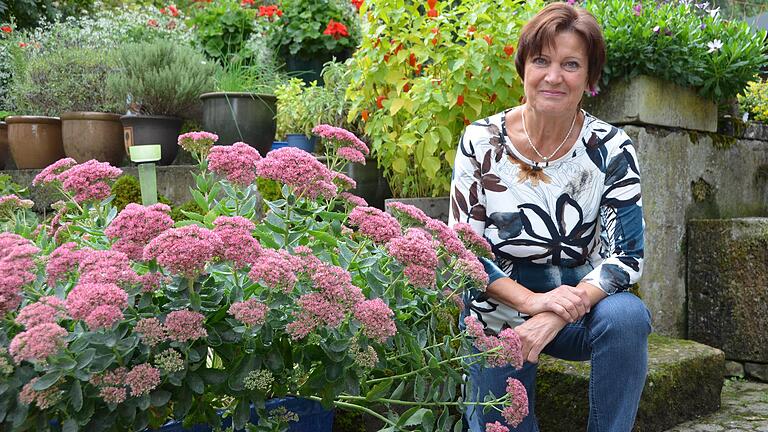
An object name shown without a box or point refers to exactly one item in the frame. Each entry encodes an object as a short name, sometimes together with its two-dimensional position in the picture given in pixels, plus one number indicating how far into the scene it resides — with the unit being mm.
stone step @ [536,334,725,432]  2322
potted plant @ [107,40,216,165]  4203
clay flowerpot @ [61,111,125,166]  4297
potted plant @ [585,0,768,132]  3111
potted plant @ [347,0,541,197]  3014
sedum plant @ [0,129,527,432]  1055
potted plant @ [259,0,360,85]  5484
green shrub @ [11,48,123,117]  4887
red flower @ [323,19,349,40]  5125
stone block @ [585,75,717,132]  3137
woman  1832
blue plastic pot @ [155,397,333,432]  1261
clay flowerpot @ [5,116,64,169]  4559
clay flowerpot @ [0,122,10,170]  5038
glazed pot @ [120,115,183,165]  4164
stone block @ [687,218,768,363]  3283
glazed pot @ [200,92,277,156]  4172
